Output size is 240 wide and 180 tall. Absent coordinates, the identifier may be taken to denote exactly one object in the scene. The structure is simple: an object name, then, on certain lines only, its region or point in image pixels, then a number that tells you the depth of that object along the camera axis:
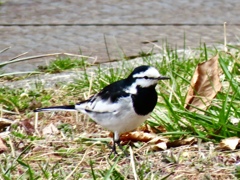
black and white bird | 8.23
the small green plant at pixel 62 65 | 12.34
